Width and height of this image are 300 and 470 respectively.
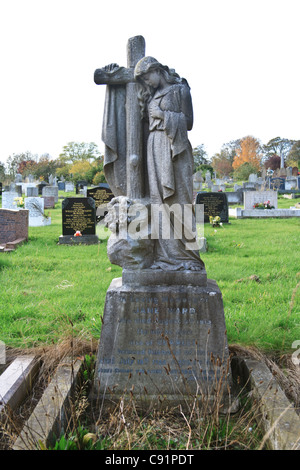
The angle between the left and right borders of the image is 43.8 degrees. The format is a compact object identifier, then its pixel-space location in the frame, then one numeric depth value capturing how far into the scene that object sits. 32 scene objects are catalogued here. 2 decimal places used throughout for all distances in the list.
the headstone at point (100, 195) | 13.37
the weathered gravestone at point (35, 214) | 13.06
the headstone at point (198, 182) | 28.35
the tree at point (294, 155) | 52.09
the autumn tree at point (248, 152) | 59.85
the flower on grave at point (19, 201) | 13.15
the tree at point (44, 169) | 45.44
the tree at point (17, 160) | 51.59
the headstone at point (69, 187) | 35.25
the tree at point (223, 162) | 60.77
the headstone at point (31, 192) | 20.61
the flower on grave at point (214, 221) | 11.65
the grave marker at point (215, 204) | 13.16
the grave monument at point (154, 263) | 2.95
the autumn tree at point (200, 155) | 67.82
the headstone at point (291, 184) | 29.95
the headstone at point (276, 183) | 27.58
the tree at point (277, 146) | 67.69
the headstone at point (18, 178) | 34.68
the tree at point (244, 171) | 41.25
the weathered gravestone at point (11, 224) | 9.49
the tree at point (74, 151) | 63.56
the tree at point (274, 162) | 55.44
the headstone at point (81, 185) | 31.93
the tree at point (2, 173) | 40.79
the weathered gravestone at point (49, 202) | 19.08
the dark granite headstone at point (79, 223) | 9.96
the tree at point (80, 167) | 48.25
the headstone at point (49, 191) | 21.30
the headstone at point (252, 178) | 32.47
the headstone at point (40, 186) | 28.01
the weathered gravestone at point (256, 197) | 16.00
